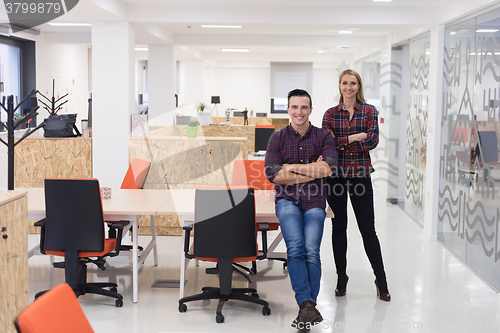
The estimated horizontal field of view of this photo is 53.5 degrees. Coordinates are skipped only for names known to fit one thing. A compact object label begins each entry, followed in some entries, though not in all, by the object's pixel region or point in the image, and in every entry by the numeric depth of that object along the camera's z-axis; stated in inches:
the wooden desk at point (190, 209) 141.9
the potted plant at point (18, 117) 286.8
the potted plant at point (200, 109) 347.7
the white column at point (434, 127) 222.2
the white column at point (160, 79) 322.0
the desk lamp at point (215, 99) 513.1
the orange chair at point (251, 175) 186.1
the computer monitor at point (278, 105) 649.6
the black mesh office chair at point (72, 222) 137.1
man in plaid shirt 126.8
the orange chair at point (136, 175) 186.7
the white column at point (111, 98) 223.6
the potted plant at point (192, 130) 232.8
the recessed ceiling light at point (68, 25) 303.3
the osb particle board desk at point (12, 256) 92.7
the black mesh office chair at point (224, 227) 131.6
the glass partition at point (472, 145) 169.5
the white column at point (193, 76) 527.5
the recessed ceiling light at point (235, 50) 465.7
